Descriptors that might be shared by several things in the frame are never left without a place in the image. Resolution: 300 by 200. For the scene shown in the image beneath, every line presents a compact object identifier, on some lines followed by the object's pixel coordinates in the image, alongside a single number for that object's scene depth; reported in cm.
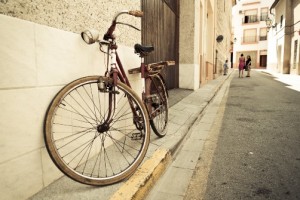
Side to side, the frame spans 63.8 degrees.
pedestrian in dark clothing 1871
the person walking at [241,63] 1947
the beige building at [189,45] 852
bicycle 194
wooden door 571
